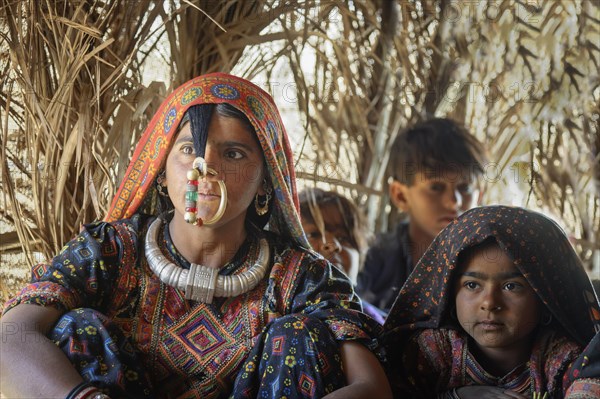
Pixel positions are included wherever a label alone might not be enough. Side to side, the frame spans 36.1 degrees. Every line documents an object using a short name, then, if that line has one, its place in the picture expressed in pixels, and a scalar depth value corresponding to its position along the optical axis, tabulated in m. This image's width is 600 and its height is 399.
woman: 1.77
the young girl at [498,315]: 1.94
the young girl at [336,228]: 2.98
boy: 3.27
